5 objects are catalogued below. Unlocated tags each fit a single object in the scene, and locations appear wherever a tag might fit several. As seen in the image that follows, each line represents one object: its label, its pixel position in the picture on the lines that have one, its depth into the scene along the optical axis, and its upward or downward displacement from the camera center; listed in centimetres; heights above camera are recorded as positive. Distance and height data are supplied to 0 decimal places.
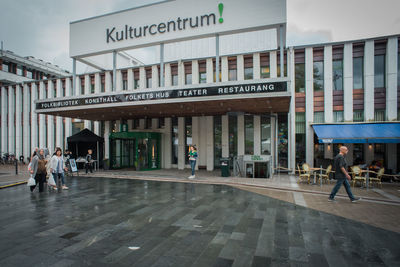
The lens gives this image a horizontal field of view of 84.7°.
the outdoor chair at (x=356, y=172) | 986 -179
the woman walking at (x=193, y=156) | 1234 -129
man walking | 731 -137
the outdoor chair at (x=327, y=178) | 1096 -241
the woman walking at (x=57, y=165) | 951 -137
